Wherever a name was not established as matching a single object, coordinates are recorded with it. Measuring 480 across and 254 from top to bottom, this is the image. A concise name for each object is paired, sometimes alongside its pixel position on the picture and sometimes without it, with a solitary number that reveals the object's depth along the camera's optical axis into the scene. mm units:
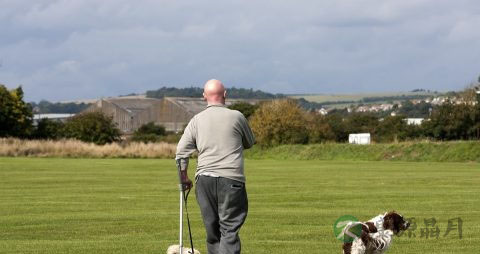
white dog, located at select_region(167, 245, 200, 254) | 12514
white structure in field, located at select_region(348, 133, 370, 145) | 88375
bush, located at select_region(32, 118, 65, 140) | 98500
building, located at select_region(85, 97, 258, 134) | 170000
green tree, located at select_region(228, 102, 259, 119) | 108288
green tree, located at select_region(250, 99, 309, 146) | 84125
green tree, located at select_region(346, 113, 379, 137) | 108250
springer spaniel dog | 11891
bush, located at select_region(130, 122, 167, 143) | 106875
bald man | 11469
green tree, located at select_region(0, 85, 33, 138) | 94688
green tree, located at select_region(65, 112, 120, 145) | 97938
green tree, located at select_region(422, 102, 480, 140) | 82875
